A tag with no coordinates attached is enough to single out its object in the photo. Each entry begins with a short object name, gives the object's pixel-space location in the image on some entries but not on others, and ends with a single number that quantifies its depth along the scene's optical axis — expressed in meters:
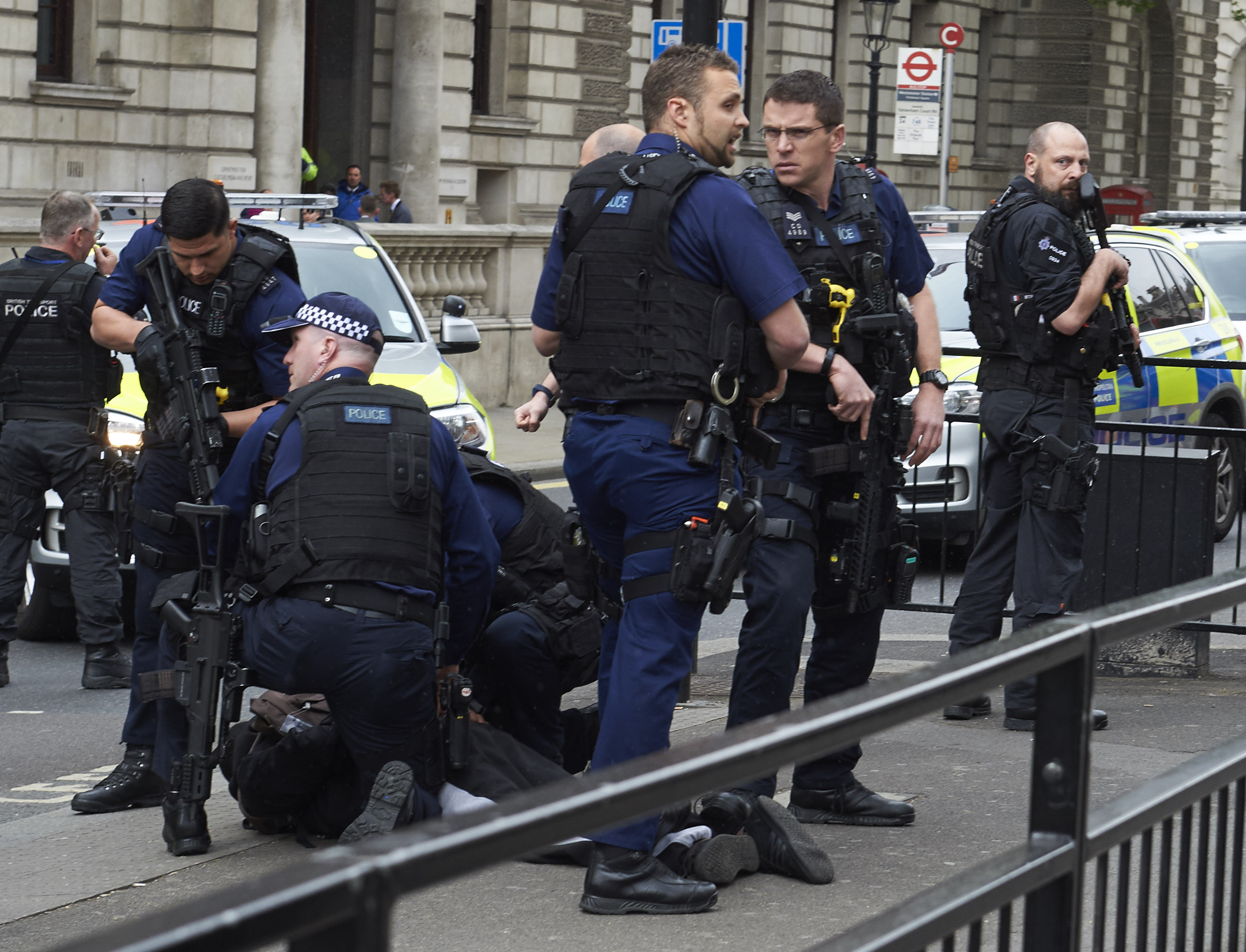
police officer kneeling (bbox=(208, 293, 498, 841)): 8.45
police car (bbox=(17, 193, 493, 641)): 15.55
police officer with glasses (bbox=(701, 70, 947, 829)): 8.80
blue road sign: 19.94
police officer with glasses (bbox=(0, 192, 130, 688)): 14.32
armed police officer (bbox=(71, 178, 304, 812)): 9.91
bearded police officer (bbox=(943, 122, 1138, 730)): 11.79
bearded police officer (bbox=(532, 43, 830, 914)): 7.85
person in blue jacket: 43.25
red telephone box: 49.09
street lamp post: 40.62
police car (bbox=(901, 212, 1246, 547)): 18.44
